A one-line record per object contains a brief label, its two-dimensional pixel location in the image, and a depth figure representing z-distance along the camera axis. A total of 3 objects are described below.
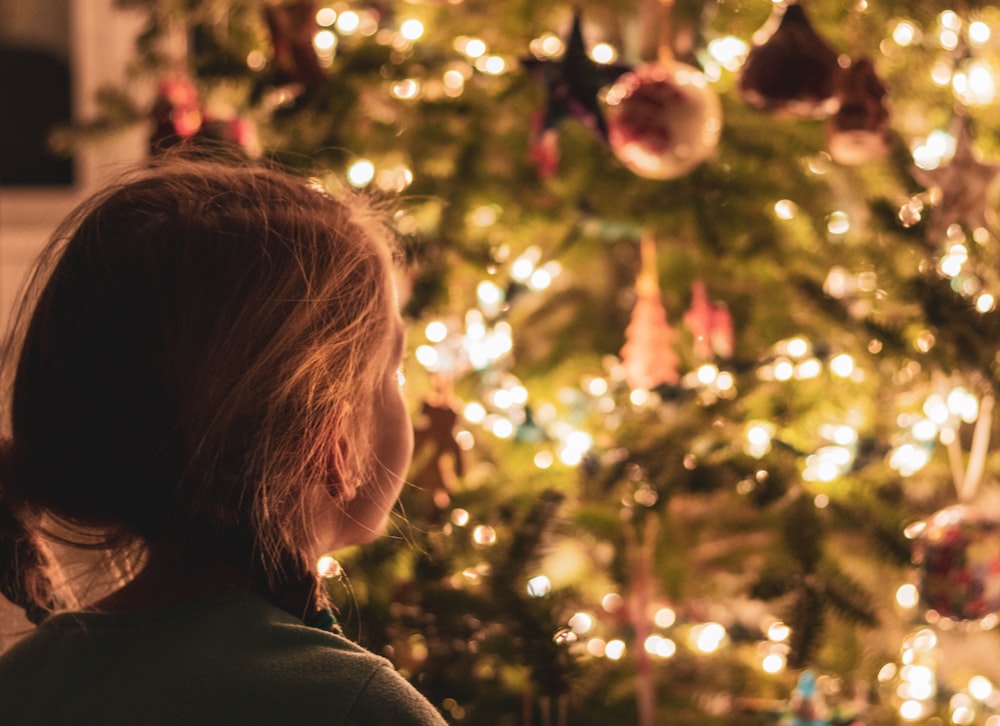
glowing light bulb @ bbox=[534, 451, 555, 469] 1.53
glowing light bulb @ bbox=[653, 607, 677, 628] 1.56
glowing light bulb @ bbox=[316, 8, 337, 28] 1.56
